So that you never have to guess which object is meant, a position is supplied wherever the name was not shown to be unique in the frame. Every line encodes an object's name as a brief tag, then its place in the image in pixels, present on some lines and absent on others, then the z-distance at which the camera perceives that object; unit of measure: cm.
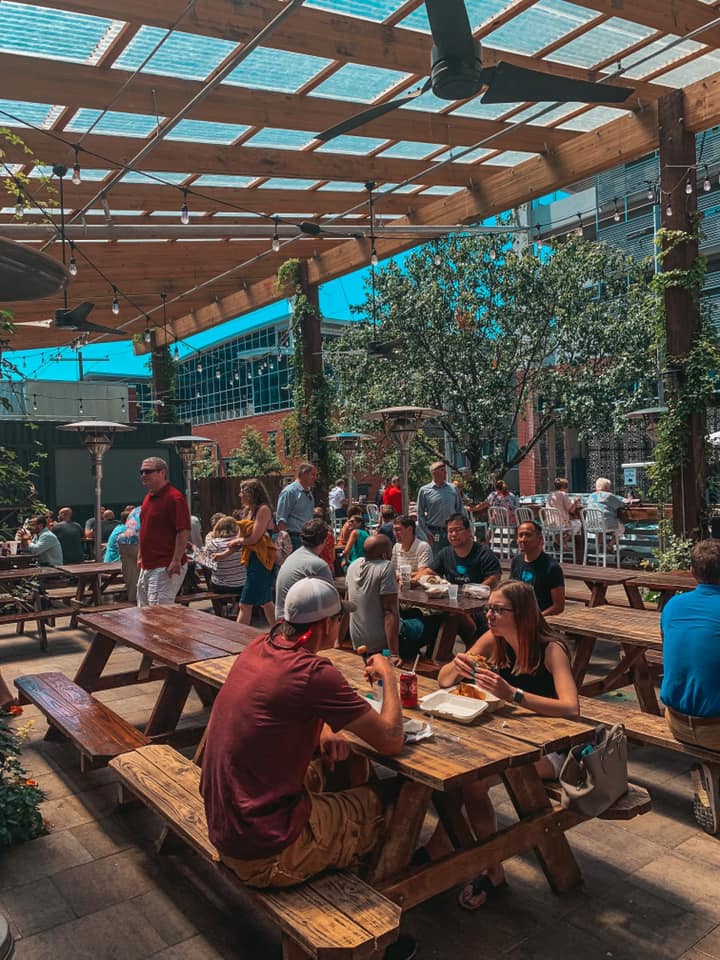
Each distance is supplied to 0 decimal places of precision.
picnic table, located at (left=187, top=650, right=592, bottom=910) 219
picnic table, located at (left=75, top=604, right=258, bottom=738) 387
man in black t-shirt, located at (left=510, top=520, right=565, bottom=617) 483
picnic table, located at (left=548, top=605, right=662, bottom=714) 402
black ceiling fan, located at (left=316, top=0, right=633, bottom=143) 357
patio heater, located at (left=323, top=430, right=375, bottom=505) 1299
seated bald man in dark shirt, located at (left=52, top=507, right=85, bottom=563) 980
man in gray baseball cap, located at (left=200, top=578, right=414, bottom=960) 205
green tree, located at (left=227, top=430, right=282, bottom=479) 2400
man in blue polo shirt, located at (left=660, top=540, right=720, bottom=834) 299
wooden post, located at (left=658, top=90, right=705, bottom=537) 794
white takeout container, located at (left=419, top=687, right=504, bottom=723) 256
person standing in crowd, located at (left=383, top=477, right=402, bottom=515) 1116
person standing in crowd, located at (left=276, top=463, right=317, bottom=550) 739
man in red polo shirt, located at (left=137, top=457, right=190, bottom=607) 545
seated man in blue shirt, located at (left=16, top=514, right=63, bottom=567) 870
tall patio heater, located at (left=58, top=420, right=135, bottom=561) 1030
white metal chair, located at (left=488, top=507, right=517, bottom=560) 1189
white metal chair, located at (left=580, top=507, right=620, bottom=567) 1060
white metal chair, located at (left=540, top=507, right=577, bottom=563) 1073
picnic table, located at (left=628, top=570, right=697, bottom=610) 537
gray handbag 244
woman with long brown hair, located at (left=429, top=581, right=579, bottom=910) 262
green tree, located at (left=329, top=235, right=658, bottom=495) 1546
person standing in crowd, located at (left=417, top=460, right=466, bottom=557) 771
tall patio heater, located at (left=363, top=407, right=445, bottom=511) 891
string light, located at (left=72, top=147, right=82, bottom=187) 768
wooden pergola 623
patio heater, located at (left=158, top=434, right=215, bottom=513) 1476
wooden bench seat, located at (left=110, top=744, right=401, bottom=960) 179
